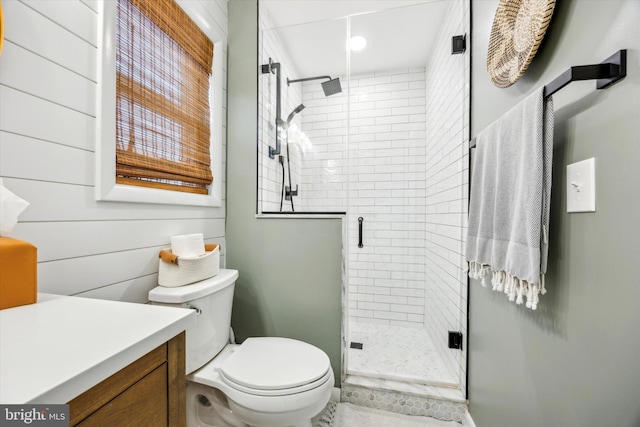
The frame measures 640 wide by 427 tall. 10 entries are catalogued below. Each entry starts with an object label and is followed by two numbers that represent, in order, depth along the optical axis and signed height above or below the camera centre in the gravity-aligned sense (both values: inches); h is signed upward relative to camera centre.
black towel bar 22.2 +12.6
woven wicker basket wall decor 31.4 +23.9
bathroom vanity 14.7 -9.3
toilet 41.6 -26.6
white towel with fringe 29.1 +2.0
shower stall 65.9 +16.1
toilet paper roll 49.6 -6.4
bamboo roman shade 43.6 +21.5
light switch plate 25.5 +3.0
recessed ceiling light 79.4 +51.4
